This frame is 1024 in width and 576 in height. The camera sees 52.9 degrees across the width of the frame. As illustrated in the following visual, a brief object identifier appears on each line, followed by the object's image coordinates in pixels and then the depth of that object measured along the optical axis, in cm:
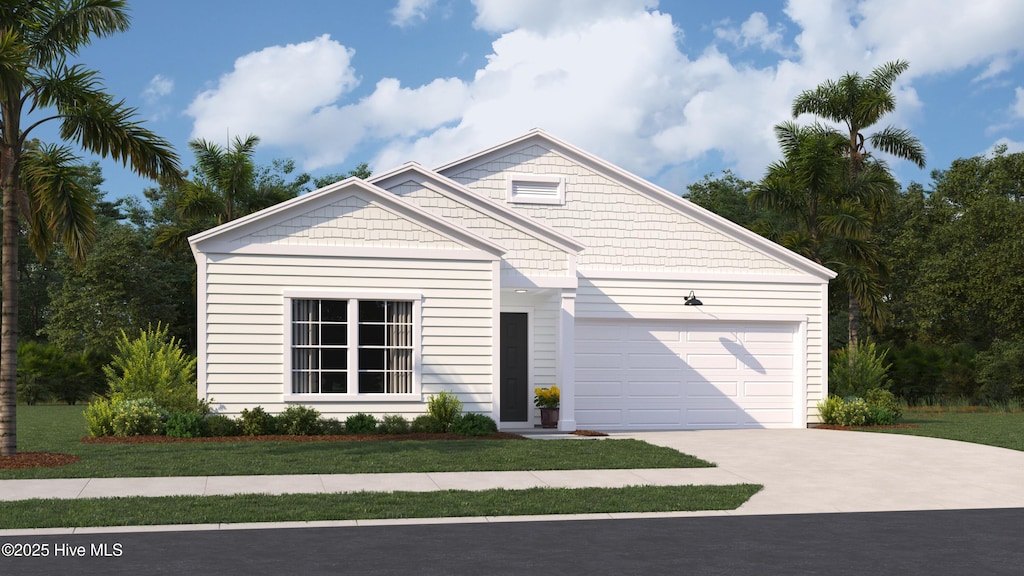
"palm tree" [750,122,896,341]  2605
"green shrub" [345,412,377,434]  1820
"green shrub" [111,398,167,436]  1753
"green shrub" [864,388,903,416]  2336
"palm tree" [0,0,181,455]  1473
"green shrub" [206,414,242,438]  1761
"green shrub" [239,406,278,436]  1778
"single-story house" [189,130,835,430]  1825
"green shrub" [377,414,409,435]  1819
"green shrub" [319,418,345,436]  1812
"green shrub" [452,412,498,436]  1839
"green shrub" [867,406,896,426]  2245
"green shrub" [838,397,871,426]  2222
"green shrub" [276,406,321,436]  1792
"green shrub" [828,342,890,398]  2403
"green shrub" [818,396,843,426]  2242
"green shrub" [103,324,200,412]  1859
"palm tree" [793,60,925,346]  2903
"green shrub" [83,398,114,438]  1777
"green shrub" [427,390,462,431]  1842
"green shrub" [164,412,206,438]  1736
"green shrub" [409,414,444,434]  1836
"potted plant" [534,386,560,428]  2072
